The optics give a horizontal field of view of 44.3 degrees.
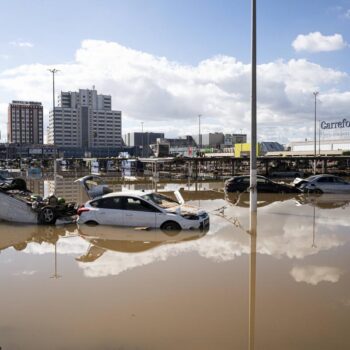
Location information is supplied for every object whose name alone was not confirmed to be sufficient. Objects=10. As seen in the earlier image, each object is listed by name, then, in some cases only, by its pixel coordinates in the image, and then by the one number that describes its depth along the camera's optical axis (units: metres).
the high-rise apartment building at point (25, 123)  156.00
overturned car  15.19
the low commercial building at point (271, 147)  98.38
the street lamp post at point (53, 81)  36.66
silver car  25.97
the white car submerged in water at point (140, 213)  13.62
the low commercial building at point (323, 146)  74.50
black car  26.34
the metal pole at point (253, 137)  16.95
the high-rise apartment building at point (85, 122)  144.75
